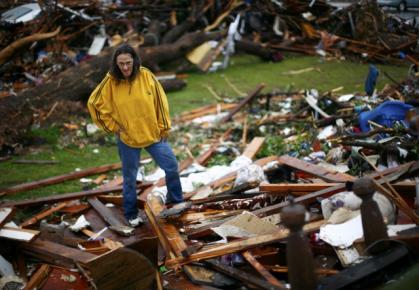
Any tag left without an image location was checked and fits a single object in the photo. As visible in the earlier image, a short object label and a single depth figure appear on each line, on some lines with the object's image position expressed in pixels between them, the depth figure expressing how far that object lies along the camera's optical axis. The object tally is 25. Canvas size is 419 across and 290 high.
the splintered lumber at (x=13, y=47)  9.04
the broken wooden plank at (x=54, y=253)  4.46
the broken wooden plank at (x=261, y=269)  3.52
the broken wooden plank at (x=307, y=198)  4.47
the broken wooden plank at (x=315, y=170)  5.12
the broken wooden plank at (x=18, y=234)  4.82
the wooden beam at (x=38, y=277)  4.40
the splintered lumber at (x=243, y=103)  8.80
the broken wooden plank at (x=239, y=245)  3.89
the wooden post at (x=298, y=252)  2.89
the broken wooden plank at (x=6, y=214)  5.17
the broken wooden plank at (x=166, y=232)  4.39
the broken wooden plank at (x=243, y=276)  3.42
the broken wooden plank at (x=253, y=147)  7.02
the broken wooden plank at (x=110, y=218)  5.24
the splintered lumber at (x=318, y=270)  3.53
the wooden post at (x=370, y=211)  3.21
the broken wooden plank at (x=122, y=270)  3.54
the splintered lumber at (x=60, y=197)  6.11
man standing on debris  4.99
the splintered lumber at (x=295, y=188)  4.84
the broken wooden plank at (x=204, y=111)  9.27
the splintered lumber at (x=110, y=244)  4.72
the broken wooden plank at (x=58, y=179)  6.64
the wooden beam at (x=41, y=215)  5.64
